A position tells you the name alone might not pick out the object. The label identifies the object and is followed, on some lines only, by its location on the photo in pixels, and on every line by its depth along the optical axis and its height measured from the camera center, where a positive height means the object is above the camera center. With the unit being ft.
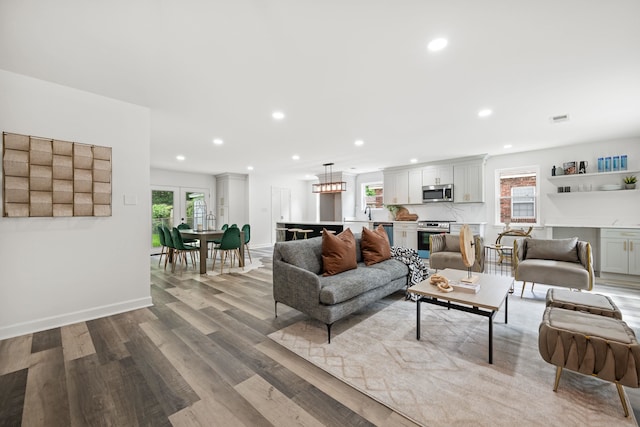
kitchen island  22.88 -1.22
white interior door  32.12 +1.08
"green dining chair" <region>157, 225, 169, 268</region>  19.34 -1.73
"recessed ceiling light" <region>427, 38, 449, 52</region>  6.87 +4.54
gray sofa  8.16 -2.37
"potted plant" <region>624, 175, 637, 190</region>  15.60 +1.87
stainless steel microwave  21.57 +1.76
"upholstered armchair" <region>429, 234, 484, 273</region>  14.21 -2.19
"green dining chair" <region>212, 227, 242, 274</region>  17.42 -1.71
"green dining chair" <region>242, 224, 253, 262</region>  20.21 -1.39
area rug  5.16 -3.88
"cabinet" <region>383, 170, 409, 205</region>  24.54 +2.58
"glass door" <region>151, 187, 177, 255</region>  26.09 +0.60
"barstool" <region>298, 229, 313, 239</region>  22.93 -1.46
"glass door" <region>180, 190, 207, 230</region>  28.14 +0.73
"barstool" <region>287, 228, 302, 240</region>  23.29 -1.54
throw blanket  12.11 -2.29
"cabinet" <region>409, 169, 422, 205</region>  23.62 +2.55
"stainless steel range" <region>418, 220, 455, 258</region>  20.52 -1.30
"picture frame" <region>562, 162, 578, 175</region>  17.21 +3.02
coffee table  6.87 -2.37
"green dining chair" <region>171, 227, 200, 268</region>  17.25 -1.91
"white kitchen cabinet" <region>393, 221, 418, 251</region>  21.83 -1.71
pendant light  23.87 +2.52
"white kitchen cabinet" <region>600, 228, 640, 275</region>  14.16 -2.06
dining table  16.99 -1.50
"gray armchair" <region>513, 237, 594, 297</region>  11.11 -2.24
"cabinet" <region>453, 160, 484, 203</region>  20.53 +2.55
